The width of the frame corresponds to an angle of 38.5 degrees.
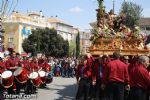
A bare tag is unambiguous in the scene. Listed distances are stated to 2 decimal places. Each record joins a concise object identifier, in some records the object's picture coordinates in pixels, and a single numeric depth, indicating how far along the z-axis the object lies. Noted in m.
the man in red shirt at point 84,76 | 7.55
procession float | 8.56
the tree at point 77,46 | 44.91
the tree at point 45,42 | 38.16
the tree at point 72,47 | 54.71
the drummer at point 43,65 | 10.34
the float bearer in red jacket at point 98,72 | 7.30
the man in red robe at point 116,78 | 5.98
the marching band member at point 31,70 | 8.98
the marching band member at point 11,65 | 7.99
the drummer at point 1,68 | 6.76
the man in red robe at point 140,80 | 5.37
